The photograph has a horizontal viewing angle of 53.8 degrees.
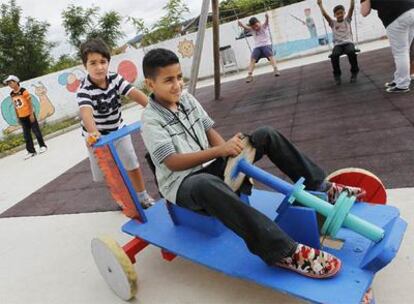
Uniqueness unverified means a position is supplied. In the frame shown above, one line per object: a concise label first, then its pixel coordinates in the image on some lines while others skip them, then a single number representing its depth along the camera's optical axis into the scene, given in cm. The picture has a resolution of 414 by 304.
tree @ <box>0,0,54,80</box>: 1738
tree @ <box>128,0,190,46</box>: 1585
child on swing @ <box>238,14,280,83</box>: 908
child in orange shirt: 704
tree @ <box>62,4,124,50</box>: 1925
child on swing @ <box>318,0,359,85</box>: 610
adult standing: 450
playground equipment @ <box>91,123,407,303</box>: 158
